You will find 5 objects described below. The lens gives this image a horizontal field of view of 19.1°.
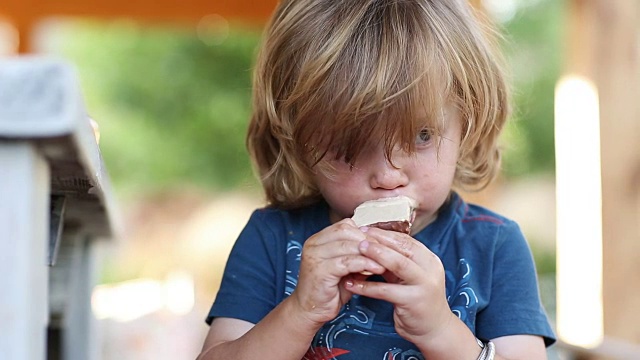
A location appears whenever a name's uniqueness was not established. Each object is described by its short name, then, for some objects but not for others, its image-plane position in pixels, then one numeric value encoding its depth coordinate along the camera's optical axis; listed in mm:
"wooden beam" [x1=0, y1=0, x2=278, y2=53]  6570
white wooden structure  967
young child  1219
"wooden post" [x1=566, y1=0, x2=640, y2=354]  2032
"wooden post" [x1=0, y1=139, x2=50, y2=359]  995
